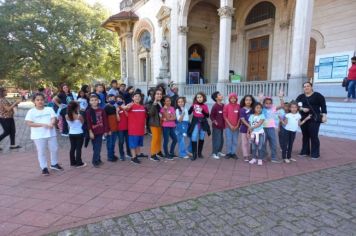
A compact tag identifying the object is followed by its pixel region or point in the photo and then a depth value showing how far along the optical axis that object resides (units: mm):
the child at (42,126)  4422
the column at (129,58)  22769
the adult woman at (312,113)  5426
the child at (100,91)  6930
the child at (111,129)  5242
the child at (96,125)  4902
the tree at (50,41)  21453
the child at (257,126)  5059
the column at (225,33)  11812
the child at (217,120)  5461
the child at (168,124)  5355
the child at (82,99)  6930
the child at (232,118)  5414
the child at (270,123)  5277
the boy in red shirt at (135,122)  5215
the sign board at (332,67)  11078
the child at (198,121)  5387
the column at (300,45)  8672
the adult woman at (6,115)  6402
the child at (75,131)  4828
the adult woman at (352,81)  8516
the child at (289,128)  5258
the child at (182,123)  5449
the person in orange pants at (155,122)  5340
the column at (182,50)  15079
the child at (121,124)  5266
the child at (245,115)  5234
